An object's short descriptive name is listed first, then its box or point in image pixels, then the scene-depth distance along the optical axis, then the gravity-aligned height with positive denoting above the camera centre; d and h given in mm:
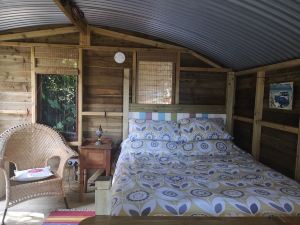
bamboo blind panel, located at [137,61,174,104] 3756 +231
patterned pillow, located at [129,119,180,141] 3260 -441
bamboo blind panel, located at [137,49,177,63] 3725 +611
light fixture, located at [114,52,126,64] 3678 +569
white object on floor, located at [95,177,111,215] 1326 -546
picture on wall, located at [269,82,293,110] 2554 +47
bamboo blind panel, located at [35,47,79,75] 3564 +486
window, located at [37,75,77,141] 3707 -146
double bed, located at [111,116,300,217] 1611 -671
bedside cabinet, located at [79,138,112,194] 3322 -827
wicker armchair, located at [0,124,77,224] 2709 -753
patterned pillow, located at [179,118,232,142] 3279 -428
